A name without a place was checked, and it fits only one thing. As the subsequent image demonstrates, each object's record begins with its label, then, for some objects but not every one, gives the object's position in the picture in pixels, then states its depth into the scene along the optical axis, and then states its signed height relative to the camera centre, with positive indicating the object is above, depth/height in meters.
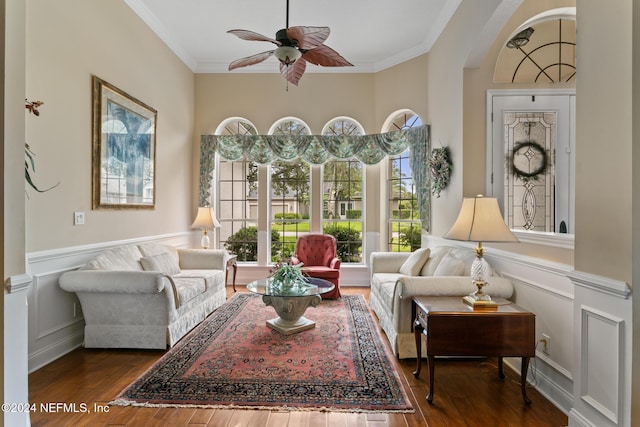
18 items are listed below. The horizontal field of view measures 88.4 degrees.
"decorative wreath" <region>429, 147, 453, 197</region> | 4.08 +0.55
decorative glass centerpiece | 3.51 -0.71
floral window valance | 5.57 +1.07
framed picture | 3.42 +0.70
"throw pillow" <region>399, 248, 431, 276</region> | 3.90 -0.61
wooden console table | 2.23 -0.84
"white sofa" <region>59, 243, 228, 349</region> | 2.90 -0.87
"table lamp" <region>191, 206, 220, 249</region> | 5.12 -0.17
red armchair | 5.20 -0.64
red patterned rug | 2.25 -1.29
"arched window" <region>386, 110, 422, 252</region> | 5.44 +0.14
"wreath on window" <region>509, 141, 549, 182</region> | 3.28 +0.52
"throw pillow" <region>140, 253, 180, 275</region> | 3.64 -0.62
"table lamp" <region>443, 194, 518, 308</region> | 2.34 -0.14
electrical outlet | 2.46 -1.00
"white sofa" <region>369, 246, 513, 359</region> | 2.77 -0.68
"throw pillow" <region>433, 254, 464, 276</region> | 3.20 -0.56
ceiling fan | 2.76 +1.46
